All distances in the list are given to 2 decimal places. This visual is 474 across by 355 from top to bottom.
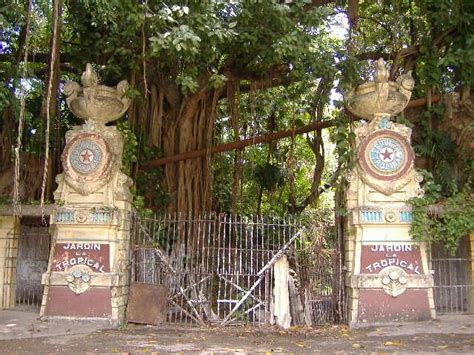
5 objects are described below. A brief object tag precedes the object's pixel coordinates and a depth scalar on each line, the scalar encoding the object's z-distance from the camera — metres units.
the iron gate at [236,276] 8.27
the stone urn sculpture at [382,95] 8.30
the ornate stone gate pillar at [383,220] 7.93
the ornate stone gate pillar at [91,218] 8.13
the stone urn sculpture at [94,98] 8.51
